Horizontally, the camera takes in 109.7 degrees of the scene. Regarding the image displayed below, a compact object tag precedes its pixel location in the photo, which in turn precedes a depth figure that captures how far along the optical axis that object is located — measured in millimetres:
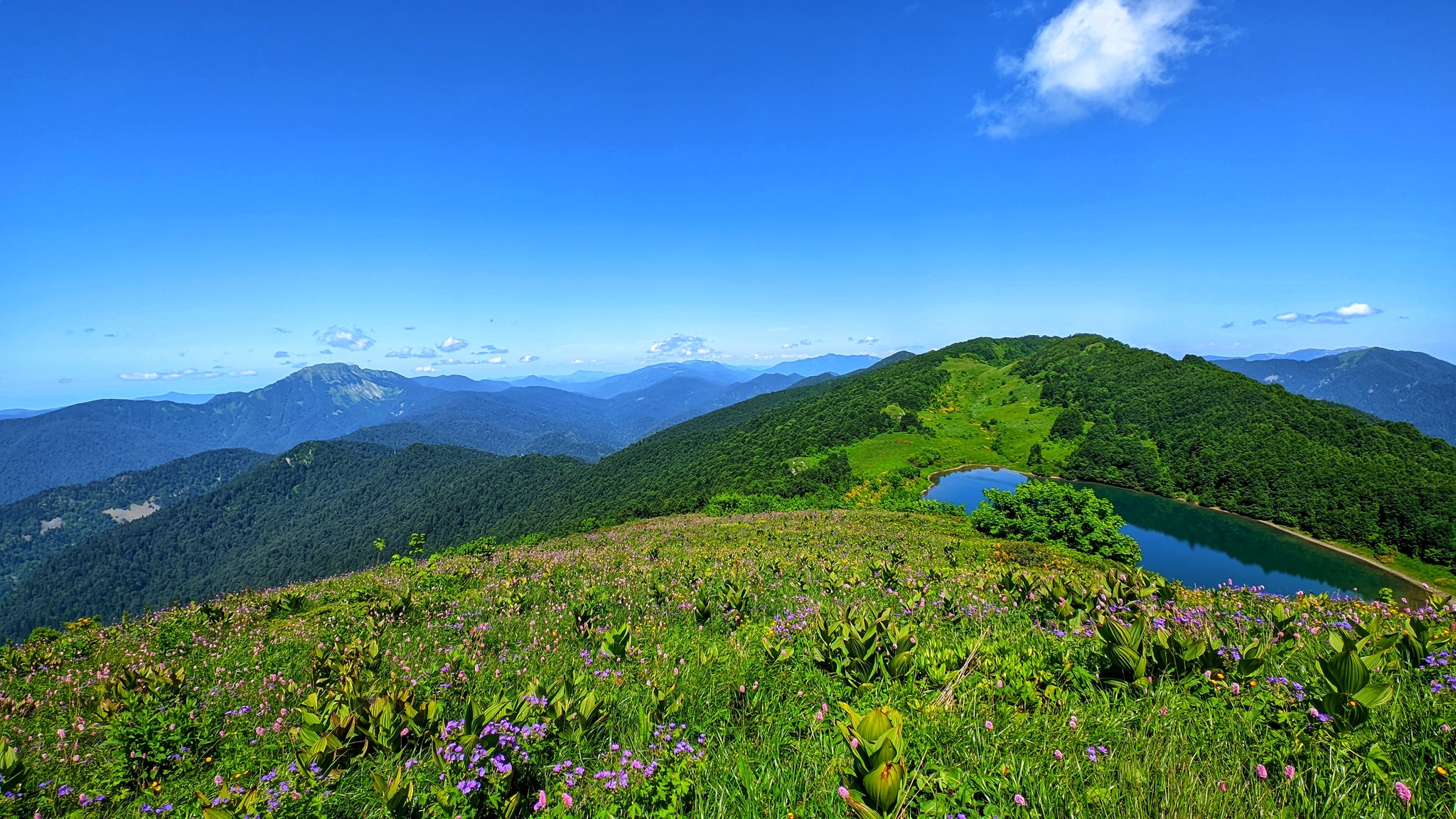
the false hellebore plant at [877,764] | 2477
